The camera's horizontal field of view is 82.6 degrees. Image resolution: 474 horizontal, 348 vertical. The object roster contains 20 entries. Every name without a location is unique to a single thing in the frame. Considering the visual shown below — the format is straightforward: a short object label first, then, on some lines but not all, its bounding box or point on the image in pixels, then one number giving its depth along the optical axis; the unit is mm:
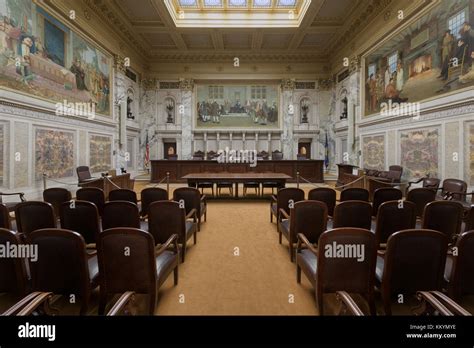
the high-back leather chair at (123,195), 5127
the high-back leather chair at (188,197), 5584
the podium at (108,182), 9297
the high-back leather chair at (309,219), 4024
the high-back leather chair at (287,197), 5555
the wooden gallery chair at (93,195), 5109
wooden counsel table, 9180
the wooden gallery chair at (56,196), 5027
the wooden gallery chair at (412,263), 2287
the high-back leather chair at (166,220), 4070
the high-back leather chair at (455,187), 6746
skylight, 14469
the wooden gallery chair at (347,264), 2436
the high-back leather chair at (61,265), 2316
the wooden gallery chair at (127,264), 2462
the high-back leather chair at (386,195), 5117
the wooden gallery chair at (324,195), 5336
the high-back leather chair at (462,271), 2295
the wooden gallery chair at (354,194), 5219
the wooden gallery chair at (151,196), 5158
